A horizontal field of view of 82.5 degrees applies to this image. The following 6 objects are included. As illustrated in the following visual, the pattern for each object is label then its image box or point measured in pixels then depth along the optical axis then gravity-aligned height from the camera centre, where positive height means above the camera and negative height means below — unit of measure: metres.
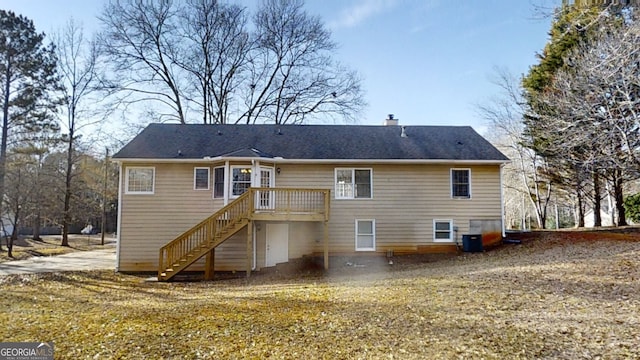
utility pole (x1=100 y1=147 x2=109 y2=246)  26.55 +1.79
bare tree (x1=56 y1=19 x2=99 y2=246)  21.88 +8.05
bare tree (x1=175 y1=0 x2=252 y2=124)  23.36 +10.50
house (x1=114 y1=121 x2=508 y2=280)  12.95 +0.70
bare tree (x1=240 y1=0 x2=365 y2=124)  24.77 +9.04
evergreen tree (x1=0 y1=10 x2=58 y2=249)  18.83 +7.29
